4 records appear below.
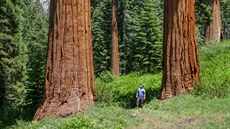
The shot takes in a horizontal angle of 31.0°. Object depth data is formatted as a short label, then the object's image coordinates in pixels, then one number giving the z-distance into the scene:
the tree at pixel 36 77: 25.55
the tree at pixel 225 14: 76.49
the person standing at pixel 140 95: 15.01
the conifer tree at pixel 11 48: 29.08
